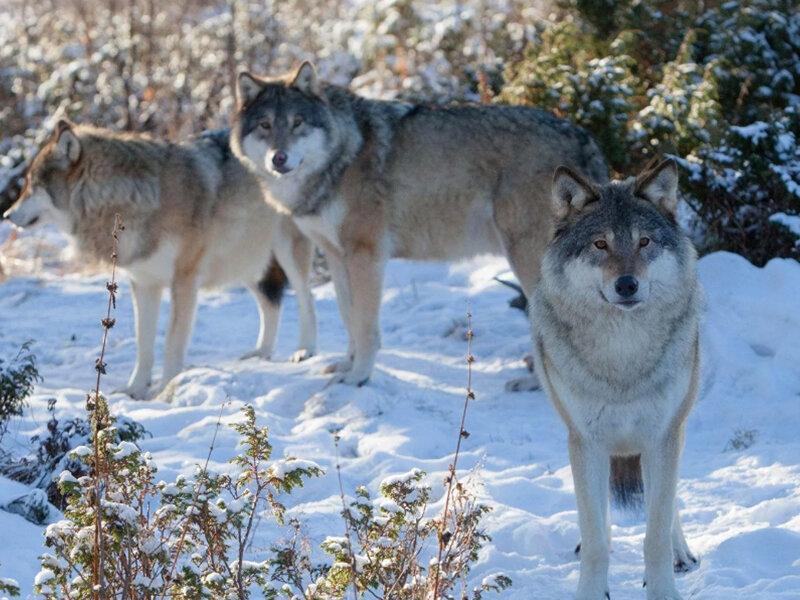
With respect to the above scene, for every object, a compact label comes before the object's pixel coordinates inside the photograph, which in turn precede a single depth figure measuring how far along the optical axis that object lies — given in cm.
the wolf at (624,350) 739
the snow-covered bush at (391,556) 562
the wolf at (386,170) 1322
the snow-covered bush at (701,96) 1412
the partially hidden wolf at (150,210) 1455
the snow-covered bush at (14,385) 1019
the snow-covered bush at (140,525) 547
